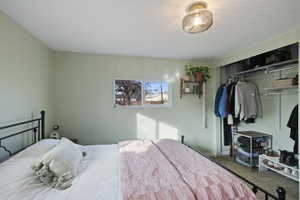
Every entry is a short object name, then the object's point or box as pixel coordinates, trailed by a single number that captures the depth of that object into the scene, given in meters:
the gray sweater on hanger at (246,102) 2.95
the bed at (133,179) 1.07
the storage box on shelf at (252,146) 2.88
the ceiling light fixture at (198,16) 1.43
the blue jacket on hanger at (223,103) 3.09
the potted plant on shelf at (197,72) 3.29
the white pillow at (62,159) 1.23
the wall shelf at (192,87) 3.37
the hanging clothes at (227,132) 3.38
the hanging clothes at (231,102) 3.07
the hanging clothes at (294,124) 2.25
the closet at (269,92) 2.51
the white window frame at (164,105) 3.24
